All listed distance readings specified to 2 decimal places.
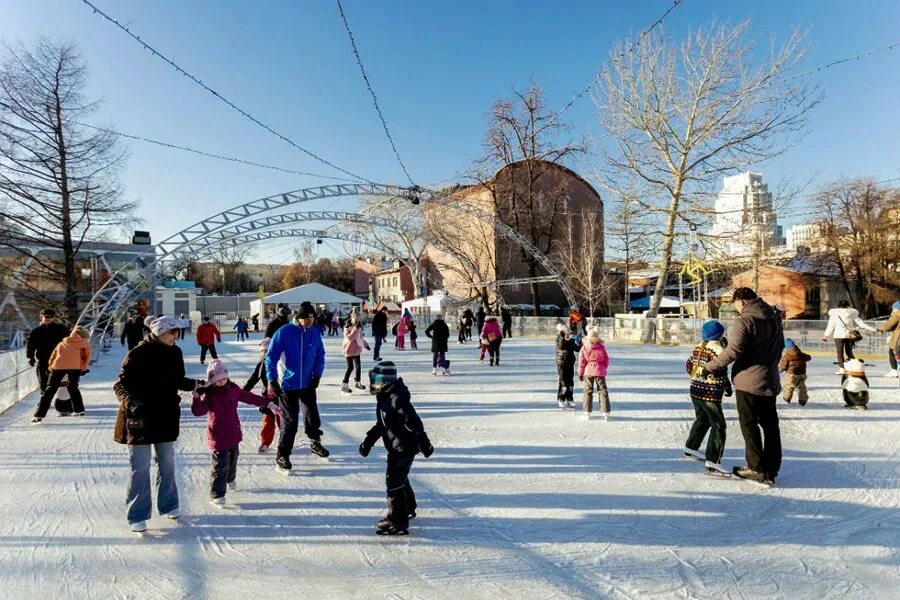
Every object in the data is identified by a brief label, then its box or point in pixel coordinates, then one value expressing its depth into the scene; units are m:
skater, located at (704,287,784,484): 4.11
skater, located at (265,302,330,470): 4.88
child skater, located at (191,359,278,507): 3.94
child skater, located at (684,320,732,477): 4.53
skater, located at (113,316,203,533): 3.45
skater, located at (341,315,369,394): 9.02
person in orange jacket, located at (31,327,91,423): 6.96
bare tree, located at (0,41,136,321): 14.98
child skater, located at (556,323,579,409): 7.43
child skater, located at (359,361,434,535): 3.46
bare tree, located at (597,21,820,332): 18.36
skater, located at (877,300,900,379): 8.77
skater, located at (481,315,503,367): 12.02
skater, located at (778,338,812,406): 7.34
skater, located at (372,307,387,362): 12.96
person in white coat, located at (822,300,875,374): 9.54
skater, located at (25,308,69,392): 7.49
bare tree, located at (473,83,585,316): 30.30
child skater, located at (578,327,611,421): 6.67
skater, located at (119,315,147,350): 11.13
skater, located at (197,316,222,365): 12.91
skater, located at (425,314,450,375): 11.01
